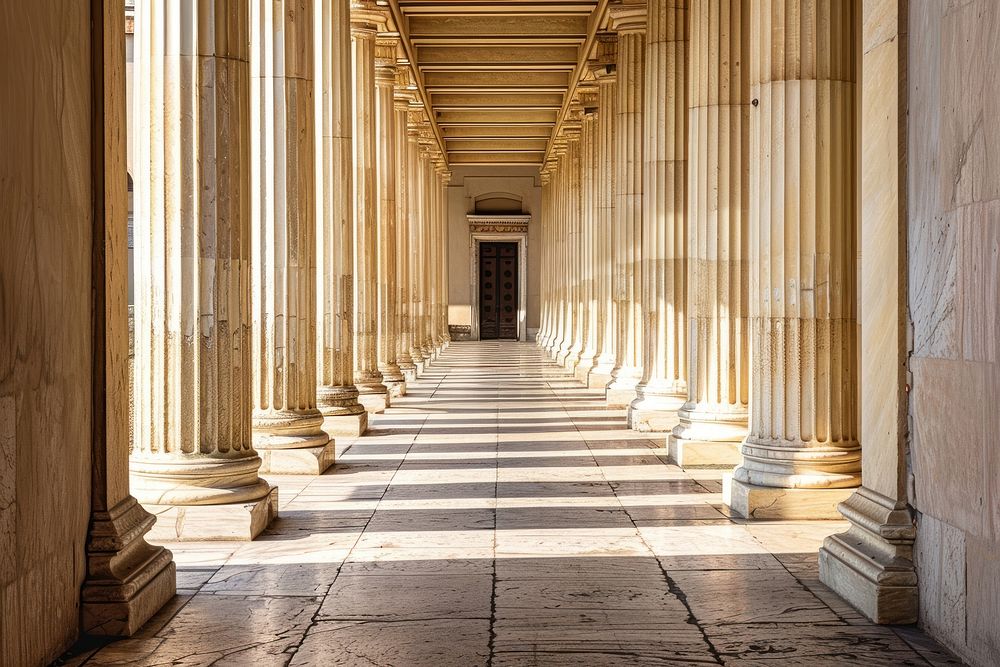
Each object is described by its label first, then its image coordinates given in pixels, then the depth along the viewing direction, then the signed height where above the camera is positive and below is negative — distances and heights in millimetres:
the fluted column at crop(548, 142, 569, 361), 39312 +2232
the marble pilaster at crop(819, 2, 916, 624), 6281 -390
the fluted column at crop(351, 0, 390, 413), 18891 +1633
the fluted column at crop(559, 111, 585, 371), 32719 +2187
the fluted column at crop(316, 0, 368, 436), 15250 +1097
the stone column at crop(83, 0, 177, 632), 5953 -560
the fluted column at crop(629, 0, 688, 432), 15805 +1230
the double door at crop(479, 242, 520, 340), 56812 +685
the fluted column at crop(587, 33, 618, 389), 24672 +2325
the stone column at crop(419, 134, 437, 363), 35938 +2361
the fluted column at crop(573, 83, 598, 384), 28406 +1840
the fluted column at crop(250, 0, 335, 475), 11898 +797
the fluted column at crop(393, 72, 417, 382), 28094 +2011
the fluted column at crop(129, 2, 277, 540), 8203 +241
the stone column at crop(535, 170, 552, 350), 47625 +1877
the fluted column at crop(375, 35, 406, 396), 22828 +2045
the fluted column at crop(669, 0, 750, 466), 12453 +843
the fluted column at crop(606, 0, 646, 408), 20031 +2004
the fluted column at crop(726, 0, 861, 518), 9070 +379
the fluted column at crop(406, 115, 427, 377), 33188 +2156
